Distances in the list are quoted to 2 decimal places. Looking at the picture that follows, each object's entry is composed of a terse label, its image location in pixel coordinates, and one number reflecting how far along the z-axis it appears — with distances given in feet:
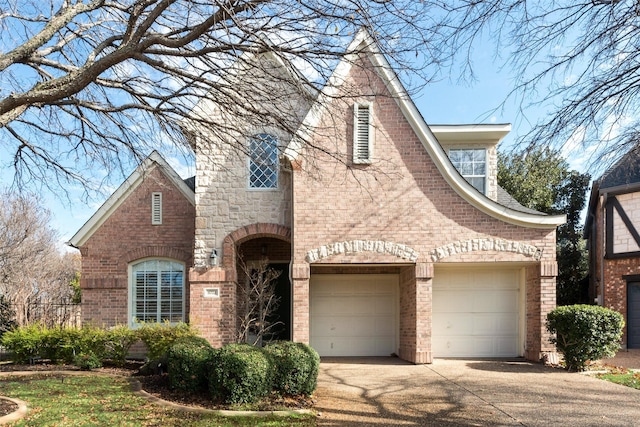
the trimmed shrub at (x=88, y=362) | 35.01
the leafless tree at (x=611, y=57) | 13.89
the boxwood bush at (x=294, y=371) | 24.40
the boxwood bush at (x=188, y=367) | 25.03
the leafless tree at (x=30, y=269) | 50.24
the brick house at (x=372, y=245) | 37.42
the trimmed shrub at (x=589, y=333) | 33.27
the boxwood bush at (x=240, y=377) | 23.00
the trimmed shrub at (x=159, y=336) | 34.42
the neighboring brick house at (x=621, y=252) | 53.42
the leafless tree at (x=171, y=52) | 17.79
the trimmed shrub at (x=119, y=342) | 36.11
